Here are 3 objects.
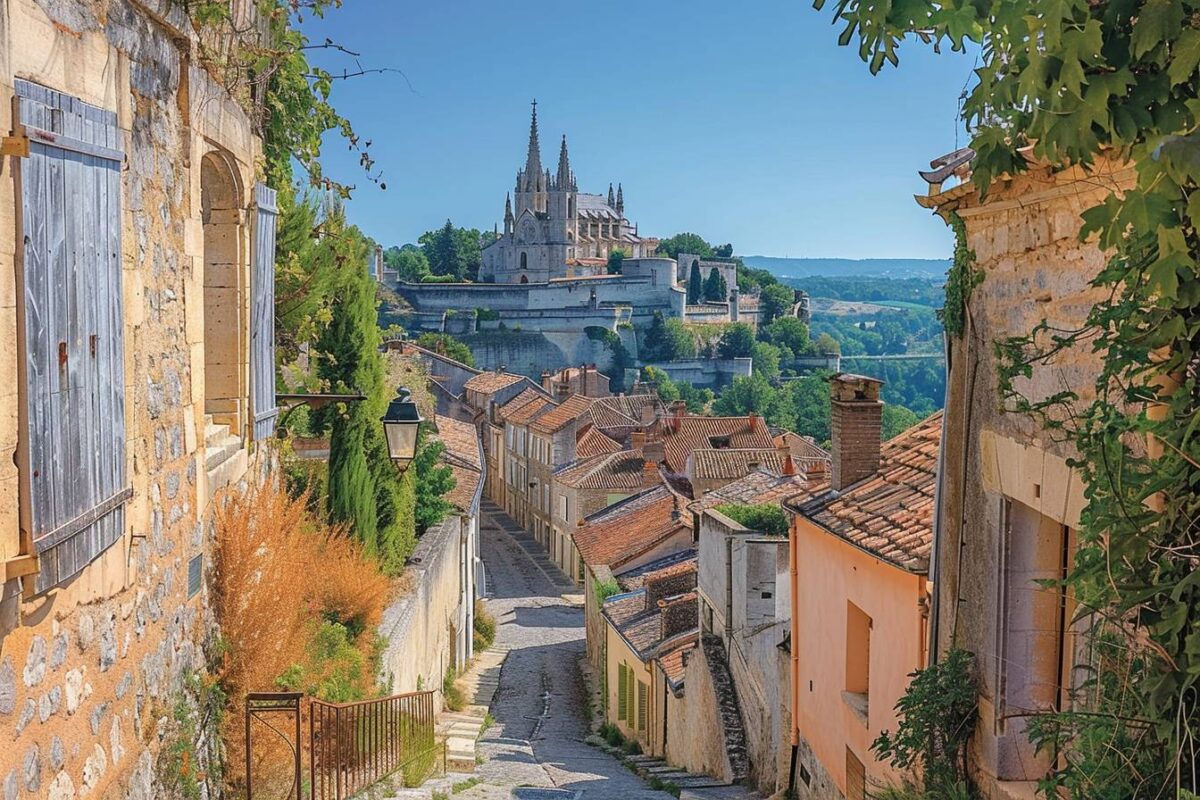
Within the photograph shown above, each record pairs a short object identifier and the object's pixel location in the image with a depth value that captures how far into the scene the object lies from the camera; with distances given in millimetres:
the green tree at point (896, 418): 66625
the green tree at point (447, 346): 80125
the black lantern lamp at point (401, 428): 8516
